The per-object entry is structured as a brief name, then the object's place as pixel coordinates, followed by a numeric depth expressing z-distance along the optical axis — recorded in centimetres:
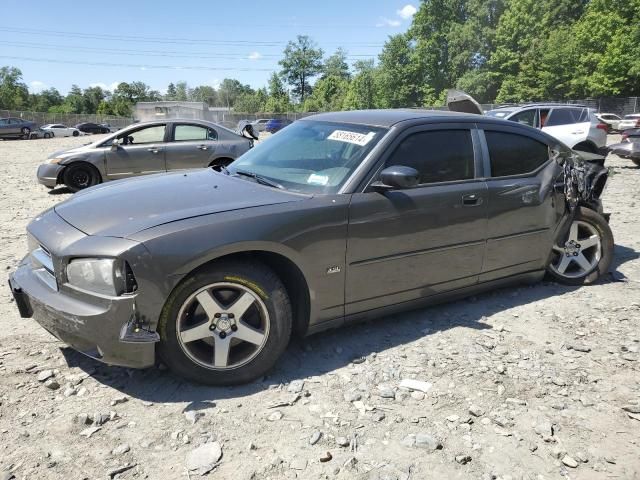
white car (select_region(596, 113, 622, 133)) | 3157
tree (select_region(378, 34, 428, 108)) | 6184
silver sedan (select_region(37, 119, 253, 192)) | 922
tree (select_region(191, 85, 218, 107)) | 15510
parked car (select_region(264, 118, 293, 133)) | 4449
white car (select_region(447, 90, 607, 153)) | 1211
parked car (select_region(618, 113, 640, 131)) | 2605
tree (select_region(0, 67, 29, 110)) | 7819
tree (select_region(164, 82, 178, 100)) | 15768
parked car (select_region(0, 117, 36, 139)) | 3488
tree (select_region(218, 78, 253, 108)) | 14450
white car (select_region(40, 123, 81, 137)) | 4589
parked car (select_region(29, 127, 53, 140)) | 3816
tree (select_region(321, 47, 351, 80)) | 9856
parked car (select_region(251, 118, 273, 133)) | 4853
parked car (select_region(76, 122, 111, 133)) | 5106
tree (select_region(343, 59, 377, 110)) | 7050
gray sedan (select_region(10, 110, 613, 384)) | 261
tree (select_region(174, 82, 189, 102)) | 15850
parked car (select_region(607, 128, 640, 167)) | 1252
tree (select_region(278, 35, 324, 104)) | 9625
